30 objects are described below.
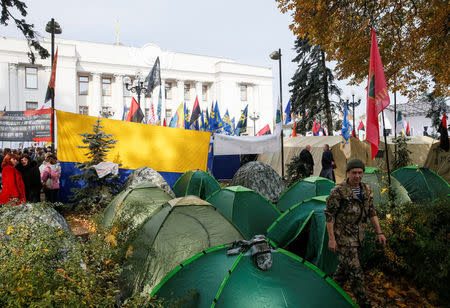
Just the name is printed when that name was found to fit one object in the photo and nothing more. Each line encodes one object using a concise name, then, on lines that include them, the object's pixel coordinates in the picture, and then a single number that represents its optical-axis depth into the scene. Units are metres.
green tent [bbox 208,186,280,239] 6.06
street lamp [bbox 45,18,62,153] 9.31
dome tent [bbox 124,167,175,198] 8.71
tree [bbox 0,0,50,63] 5.98
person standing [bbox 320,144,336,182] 10.68
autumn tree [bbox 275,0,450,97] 7.90
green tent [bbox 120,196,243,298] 3.88
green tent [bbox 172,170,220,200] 8.78
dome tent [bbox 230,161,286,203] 9.56
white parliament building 31.69
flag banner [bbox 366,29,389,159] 5.04
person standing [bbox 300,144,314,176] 11.40
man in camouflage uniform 3.52
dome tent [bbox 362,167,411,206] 6.46
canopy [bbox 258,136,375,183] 14.39
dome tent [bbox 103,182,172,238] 5.27
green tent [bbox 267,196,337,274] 4.74
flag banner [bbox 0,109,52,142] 8.27
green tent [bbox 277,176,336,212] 6.98
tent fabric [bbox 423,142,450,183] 13.52
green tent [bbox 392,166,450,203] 8.23
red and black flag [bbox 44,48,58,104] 8.74
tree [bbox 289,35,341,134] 18.69
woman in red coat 6.88
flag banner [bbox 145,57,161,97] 14.08
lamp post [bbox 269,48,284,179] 11.72
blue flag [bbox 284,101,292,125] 14.56
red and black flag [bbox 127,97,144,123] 12.76
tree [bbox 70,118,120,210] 8.55
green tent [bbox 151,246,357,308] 2.86
